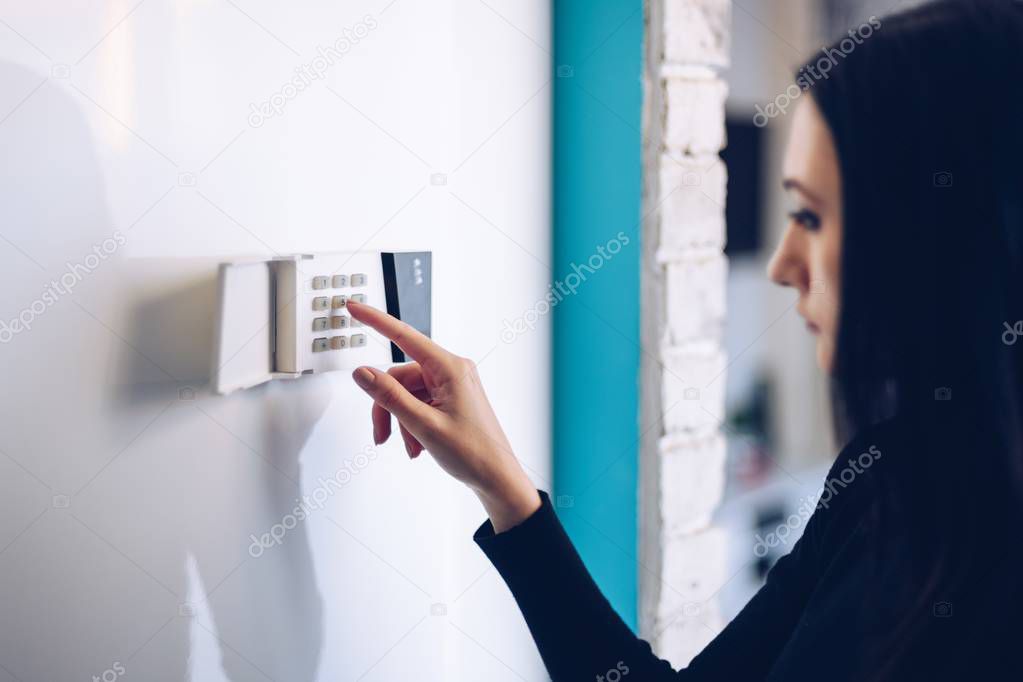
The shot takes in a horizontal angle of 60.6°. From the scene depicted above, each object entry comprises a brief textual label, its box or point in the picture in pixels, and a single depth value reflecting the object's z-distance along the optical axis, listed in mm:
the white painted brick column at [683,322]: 856
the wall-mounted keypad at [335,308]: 603
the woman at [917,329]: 486
